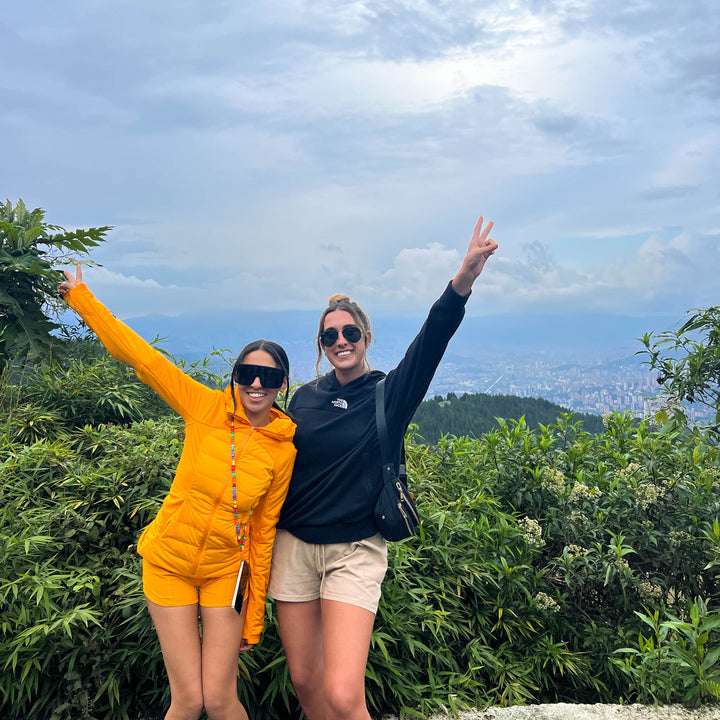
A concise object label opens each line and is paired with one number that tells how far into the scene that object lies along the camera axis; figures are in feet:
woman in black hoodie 8.83
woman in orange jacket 8.91
